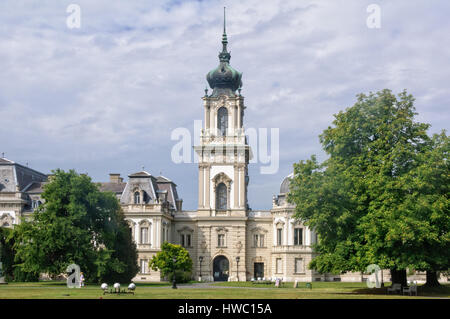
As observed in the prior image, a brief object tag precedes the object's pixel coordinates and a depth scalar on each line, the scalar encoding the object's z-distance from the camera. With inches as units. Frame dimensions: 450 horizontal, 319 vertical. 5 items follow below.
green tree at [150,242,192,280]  2544.3
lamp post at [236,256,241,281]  3151.1
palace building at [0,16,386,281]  3102.9
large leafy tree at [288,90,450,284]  1594.5
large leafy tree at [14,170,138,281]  2231.8
